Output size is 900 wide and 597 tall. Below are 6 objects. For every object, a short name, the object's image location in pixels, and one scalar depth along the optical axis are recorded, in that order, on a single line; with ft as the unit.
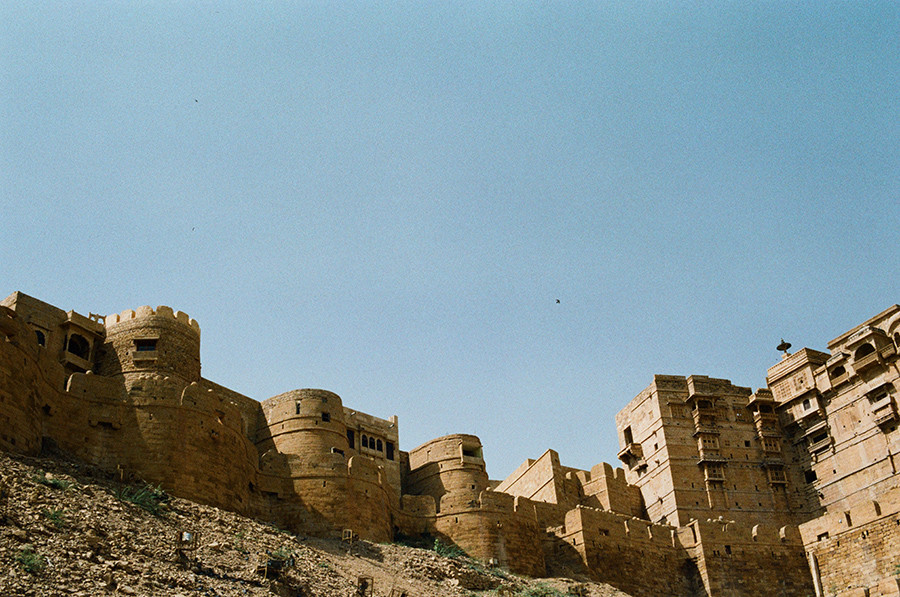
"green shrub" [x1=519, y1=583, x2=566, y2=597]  117.81
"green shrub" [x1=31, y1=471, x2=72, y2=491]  90.27
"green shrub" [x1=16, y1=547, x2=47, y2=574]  72.43
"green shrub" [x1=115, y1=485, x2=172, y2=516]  98.58
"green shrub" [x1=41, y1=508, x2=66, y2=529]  82.69
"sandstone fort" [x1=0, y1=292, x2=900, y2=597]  111.24
